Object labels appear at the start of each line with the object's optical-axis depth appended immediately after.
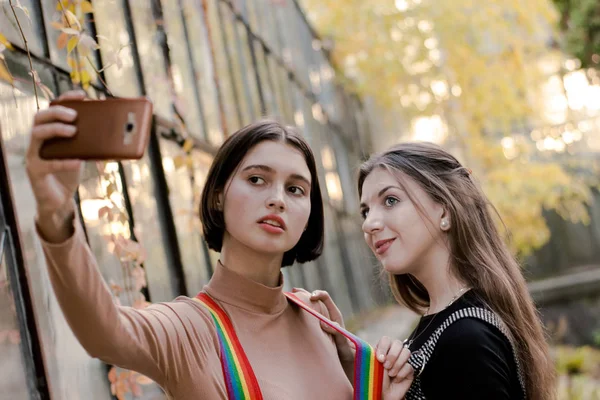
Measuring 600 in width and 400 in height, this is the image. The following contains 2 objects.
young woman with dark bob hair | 1.68
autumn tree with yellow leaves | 10.73
